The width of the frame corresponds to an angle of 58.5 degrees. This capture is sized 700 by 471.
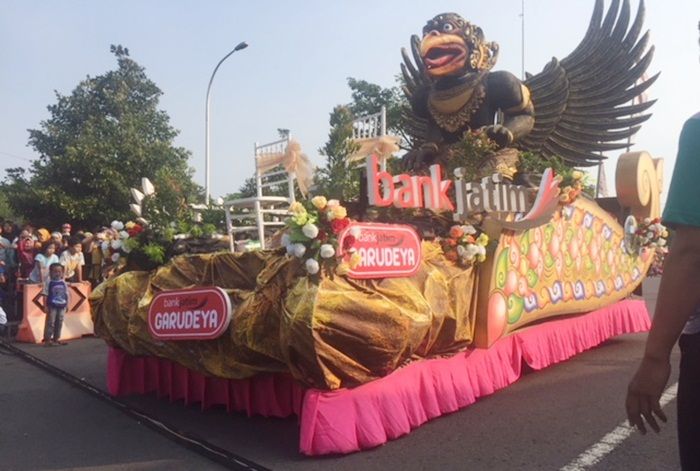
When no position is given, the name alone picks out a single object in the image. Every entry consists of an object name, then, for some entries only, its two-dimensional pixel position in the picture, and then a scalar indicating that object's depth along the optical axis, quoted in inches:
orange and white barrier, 362.3
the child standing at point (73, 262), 399.2
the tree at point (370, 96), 959.0
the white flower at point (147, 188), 237.9
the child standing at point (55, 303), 336.9
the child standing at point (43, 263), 374.9
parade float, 156.6
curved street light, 610.5
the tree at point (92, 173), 725.9
